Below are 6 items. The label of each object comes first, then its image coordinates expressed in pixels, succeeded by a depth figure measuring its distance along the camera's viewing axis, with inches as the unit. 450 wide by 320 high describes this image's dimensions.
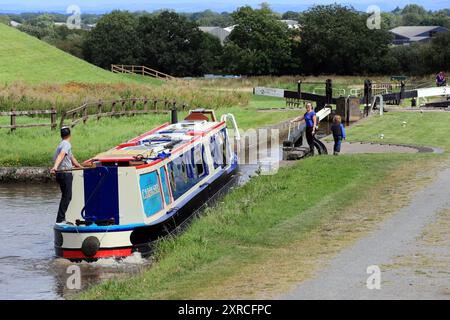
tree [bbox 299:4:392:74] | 4008.4
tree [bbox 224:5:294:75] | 4293.8
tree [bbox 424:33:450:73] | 3705.7
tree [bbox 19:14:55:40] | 5818.9
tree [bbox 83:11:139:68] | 4256.9
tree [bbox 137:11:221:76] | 4276.6
